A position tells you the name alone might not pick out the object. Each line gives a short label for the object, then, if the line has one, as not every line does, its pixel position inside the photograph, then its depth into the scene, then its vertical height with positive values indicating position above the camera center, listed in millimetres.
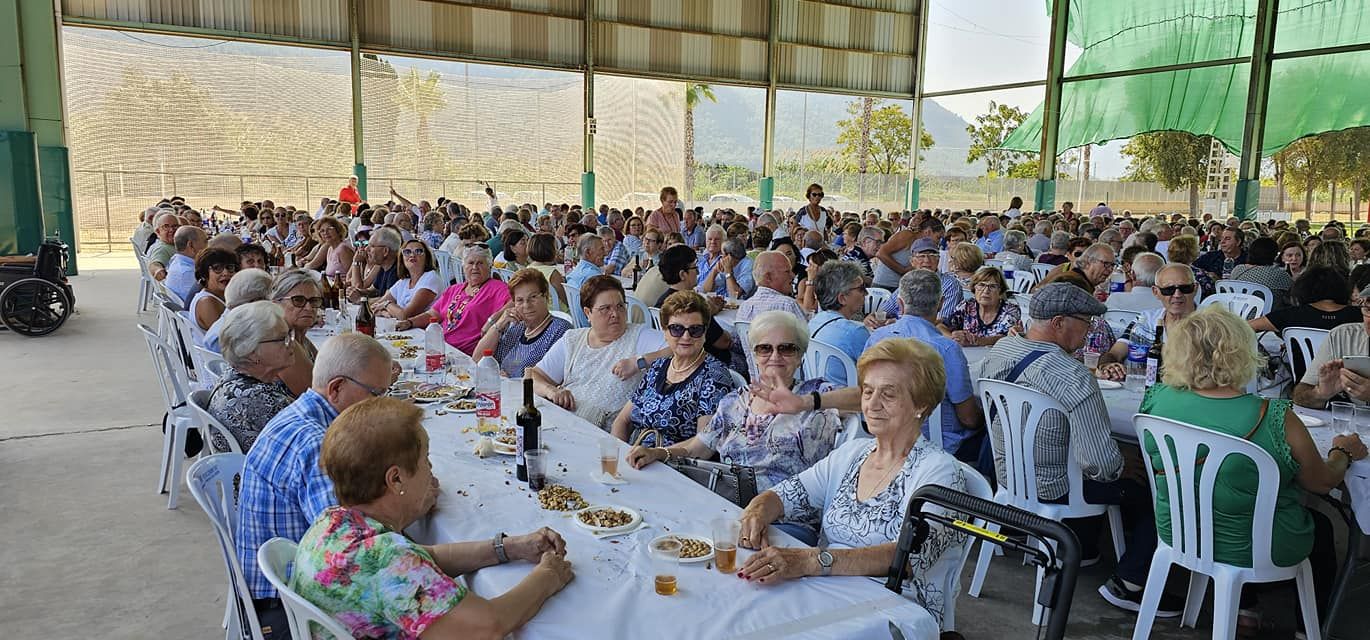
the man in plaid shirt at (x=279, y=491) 2170 -713
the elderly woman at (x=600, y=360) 3768 -677
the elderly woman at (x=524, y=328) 4367 -634
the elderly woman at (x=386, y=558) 1626 -671
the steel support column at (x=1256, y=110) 15312 +1867
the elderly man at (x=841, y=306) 4098 -472
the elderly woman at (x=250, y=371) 2895 -580
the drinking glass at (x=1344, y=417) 3109 -707
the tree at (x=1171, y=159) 28094 +1814
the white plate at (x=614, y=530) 2137 -782
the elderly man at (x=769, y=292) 4949 -490
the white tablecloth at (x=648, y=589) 1718 -802
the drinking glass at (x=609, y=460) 2561 -734
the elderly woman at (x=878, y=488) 2004 -736
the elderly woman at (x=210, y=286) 4988 -517
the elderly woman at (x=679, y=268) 5707 -399
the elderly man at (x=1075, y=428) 3109 -750
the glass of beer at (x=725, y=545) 1943 -746
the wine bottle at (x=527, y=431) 2512 -643
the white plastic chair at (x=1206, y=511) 2619 -894
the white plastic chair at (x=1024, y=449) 3131 -850
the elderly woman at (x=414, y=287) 5953 -592
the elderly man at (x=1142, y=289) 6266 -535
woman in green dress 2643 -629
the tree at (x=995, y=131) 35062 +3187
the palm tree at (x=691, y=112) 30109 +3317
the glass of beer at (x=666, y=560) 1848 -781
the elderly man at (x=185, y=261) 6312 -470
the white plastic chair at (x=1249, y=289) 6639 -563
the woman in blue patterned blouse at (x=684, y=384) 3312 -675
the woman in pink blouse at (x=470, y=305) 5328 -628
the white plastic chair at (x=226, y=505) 2076 -785
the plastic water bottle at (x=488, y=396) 3127 -739
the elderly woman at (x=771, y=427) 2863 -719
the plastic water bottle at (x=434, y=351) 4195 -710
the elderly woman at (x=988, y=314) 4934 -576
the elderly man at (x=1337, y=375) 3275 -609
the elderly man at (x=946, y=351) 3740 -588
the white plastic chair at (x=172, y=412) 4188 -1032
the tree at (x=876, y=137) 37562 +3076
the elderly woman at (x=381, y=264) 7188 -527
